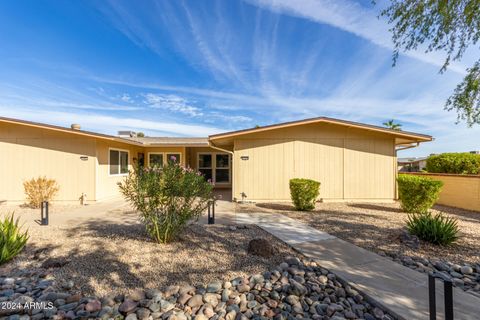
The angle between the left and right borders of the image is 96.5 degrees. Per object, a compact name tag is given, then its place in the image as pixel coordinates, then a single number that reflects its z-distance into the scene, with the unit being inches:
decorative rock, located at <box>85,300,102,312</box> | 96.6
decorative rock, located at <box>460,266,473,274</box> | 128.7
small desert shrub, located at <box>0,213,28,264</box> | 138.2
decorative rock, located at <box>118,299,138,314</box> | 96.6
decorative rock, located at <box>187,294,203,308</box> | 100.6
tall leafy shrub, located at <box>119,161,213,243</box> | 159.0
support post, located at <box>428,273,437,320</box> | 67.0
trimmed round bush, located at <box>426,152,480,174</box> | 403.3
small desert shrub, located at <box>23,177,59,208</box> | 324.8
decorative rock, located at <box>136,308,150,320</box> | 93.4
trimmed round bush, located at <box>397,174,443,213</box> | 279.6
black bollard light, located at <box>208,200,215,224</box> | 227.9
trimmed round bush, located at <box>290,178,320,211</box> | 297.3
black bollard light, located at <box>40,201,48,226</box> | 227.6
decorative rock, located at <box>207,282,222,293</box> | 109.8
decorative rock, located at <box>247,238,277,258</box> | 147.4
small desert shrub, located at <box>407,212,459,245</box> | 166.9
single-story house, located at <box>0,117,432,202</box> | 350.3
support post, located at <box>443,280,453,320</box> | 63.3
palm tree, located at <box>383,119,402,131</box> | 946.7
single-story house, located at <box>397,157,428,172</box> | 1117.9
